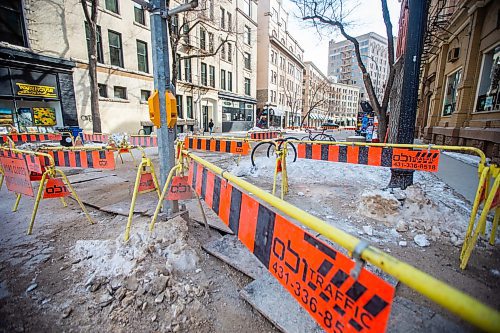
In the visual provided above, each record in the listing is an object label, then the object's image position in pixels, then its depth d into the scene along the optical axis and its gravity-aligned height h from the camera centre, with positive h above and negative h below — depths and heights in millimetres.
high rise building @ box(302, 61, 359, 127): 69000 +9566
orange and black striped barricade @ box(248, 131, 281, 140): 12609 -559
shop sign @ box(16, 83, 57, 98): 14195 +1905
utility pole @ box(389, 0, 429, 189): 5164 +1173
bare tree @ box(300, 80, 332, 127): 69125 +9703
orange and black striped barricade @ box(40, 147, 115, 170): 5812 -848
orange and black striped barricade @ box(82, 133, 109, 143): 12734 -810
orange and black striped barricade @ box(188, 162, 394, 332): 1085 -819
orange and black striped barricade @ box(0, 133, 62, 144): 10891 -739
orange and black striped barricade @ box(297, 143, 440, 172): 4723 -625
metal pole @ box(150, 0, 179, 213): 3254 +748
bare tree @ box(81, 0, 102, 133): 13506 +3237
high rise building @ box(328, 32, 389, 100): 103188 +31374
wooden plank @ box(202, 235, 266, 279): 2793 -1648
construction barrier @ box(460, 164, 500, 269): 2754 -873
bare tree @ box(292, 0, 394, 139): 8491 +3419
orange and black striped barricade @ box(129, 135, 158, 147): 11169 -803
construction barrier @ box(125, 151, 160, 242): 3362 -831
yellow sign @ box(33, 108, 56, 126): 15039 +356
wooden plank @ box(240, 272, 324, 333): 2057 -1683
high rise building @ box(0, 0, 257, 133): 14125 +4519
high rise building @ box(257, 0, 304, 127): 43250 +11597
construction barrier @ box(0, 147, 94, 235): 3740 -885
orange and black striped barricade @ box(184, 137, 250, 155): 7645 -698
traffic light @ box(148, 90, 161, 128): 3324 +225
